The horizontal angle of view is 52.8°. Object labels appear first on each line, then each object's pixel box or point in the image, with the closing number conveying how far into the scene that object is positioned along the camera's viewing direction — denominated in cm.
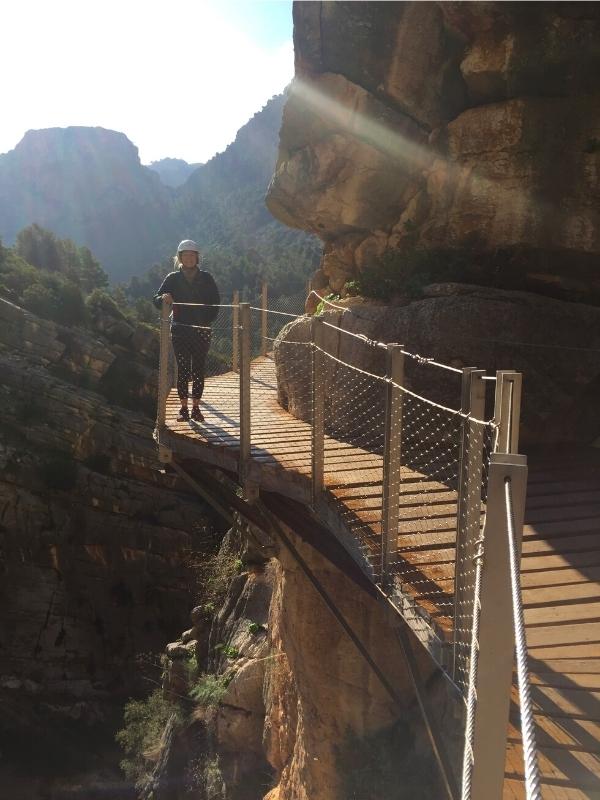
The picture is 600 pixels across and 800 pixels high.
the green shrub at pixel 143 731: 1451
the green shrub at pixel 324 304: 842
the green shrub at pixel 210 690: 1095
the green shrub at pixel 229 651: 1131
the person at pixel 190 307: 605
